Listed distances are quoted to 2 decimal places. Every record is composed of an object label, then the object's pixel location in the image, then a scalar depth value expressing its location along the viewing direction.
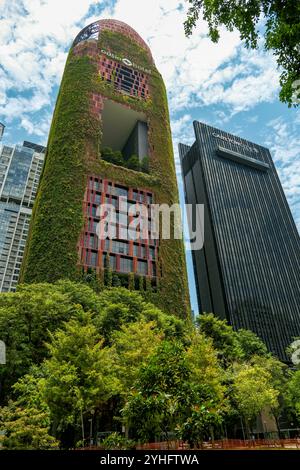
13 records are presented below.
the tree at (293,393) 41.69
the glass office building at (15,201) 122.56
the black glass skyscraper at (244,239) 82.19
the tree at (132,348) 22.59
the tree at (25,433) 16.08
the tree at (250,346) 49.97
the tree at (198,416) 13.13
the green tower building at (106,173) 51.50
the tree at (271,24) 10.14
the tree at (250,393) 32.34
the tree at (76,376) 18.81
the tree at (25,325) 26.50
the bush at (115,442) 15.95
